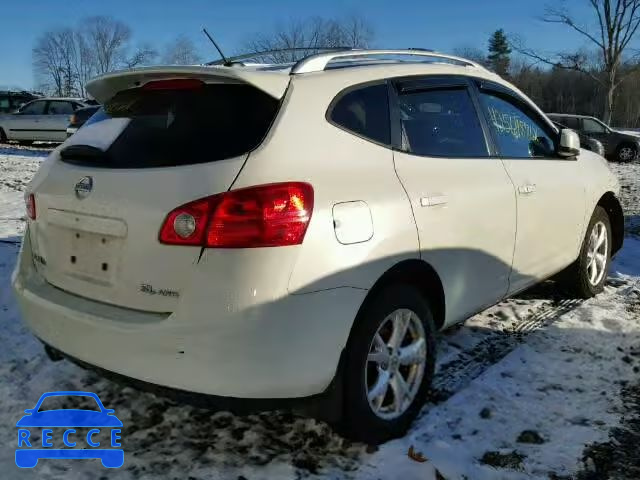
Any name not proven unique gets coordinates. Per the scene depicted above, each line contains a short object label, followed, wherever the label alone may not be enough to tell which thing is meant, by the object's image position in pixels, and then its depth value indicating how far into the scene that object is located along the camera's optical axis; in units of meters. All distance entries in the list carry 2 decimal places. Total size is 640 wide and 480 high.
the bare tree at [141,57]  53.07
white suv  2.13
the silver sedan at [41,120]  18.36
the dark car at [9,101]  24.59
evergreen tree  83.69
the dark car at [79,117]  15.36
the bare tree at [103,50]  62.97
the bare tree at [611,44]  27.67
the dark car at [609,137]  18.77
